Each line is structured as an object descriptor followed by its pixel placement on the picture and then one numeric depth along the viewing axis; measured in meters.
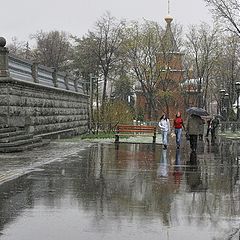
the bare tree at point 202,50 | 60.28
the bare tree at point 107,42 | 60.12
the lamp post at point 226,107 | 63.30
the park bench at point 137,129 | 28.95
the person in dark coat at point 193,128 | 22.45
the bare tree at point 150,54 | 58.78
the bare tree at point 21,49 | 80.00
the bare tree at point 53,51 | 76.19
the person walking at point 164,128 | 24.48
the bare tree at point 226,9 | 40.12
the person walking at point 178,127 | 25.19
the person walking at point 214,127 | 35.84
